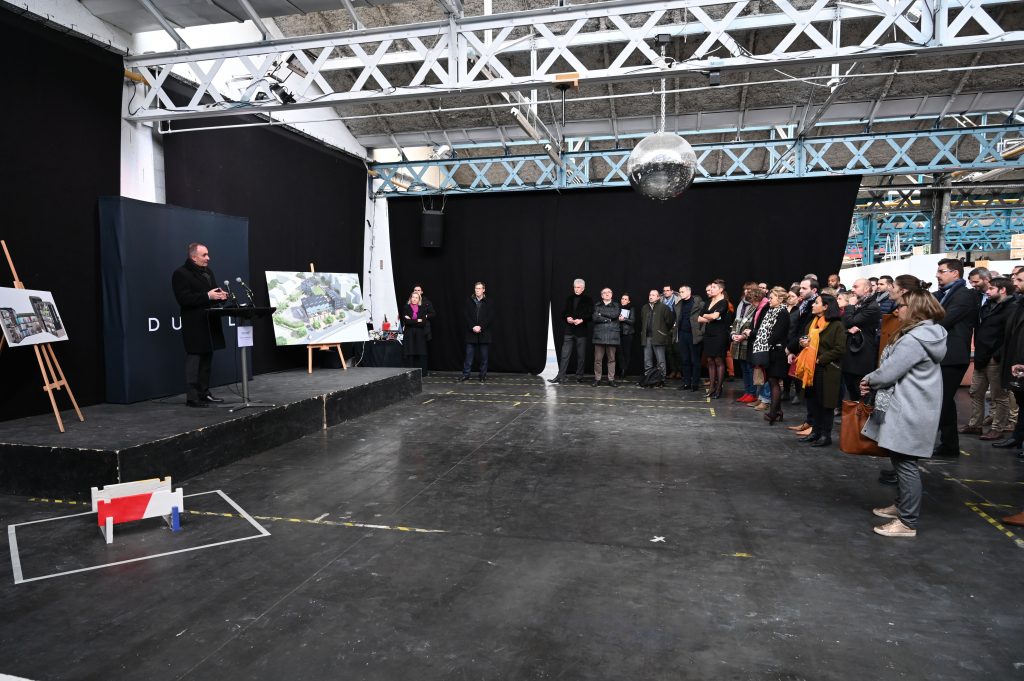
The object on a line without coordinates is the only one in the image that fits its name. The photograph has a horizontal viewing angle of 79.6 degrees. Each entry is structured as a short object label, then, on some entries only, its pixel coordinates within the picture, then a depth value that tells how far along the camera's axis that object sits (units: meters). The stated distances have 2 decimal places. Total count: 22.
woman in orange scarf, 4.67
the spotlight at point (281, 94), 5.54
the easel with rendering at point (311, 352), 7.62
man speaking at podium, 4.92
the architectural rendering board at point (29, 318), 4.10
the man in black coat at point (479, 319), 8.70
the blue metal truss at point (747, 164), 8.30
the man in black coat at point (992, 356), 5.12
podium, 4.74
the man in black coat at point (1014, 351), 4.56
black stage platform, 3.68
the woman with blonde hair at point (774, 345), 5.41
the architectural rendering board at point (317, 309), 7.41
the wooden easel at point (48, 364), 4.24
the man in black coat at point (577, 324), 8.62
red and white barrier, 3.02
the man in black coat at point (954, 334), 4.35
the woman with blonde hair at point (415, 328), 8.83
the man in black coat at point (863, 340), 4.60
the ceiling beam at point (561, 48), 4.39
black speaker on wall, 10.13
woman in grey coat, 2.96
